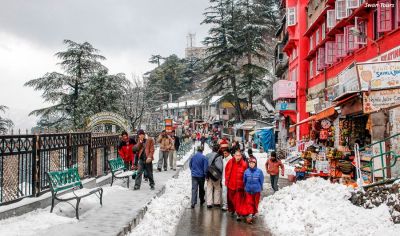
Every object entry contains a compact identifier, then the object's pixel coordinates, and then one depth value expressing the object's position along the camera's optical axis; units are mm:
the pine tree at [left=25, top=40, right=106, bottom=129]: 30031
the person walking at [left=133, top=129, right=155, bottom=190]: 13383
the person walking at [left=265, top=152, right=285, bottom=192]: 15086
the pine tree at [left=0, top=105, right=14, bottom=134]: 27141
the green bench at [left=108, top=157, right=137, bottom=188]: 13430
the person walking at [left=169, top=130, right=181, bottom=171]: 21300
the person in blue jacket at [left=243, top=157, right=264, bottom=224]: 10492
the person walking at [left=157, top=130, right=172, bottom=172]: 19750
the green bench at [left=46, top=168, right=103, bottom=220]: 8484
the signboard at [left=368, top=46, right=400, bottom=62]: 14547
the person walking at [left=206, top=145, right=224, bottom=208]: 12188
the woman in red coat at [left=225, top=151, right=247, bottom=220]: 10938
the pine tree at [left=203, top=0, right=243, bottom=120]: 48719
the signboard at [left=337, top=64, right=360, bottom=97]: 13117
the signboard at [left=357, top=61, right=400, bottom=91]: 12336
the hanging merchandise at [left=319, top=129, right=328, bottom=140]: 18248
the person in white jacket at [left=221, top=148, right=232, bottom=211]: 12080
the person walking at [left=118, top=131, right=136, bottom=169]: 16312
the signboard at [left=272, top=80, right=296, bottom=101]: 37375
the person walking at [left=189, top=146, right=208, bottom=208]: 12547
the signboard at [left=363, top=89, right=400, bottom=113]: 12339
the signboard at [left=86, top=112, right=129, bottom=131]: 23438
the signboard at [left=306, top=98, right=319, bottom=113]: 28827
